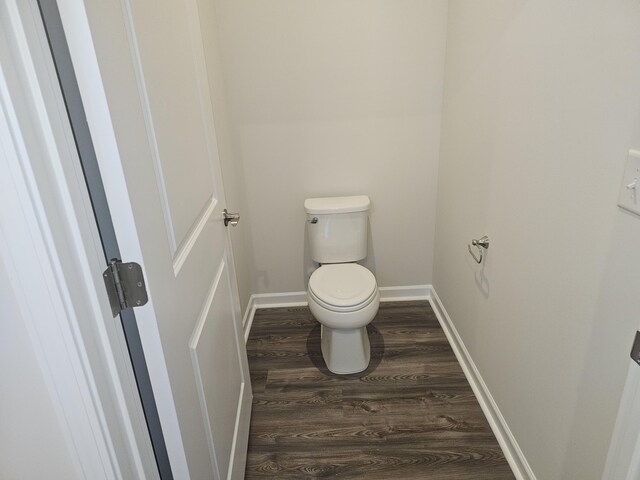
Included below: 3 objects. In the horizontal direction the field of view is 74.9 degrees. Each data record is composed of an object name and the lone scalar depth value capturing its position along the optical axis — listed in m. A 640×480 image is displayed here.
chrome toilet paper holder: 1.69
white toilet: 1.90
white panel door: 0.67
